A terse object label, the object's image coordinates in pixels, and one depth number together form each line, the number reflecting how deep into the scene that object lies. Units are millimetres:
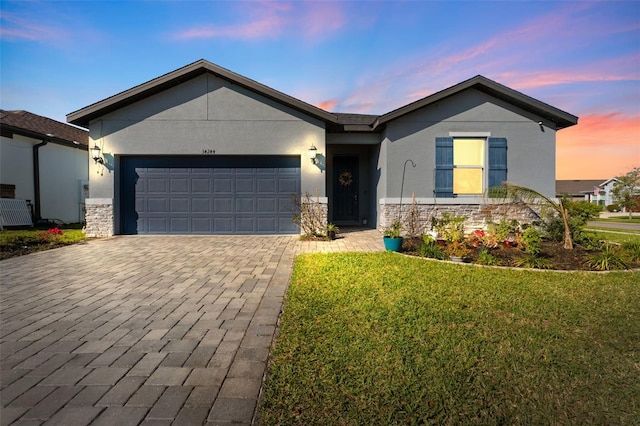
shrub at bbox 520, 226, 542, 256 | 6199
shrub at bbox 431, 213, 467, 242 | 7134
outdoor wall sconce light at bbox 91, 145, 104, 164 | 10062
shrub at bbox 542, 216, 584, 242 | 7590
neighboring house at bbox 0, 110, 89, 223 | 12406
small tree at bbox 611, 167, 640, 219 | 31522
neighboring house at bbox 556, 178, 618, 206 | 48781
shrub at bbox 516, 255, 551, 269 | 5773
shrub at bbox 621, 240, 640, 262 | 6344
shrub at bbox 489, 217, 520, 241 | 7377
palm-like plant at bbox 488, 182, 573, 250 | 7082
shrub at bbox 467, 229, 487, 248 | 7098
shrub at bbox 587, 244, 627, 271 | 5746
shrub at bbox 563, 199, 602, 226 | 8000
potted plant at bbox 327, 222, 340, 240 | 9453
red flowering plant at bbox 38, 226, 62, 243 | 8762
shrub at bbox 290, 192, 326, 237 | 9867
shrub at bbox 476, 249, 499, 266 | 5997
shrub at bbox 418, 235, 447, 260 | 6489
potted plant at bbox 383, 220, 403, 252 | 7254
